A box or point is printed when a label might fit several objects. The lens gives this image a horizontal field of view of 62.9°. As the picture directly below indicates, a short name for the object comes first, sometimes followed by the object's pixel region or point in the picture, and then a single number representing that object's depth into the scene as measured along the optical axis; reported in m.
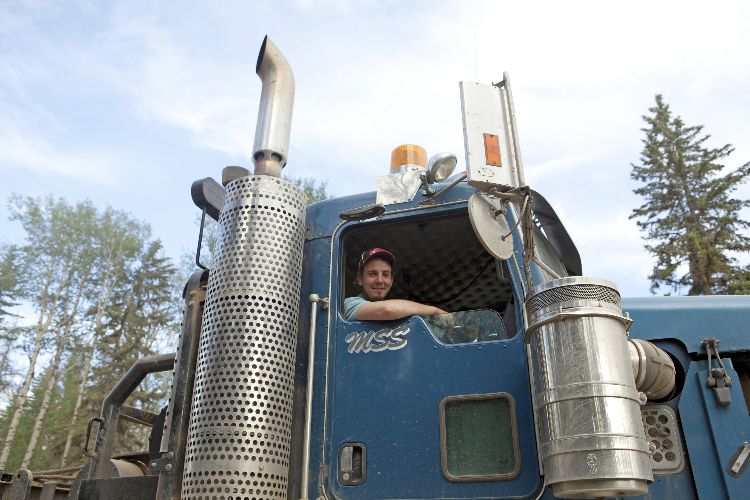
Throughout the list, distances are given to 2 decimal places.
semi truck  2.25
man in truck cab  3.07
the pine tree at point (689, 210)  19.34
